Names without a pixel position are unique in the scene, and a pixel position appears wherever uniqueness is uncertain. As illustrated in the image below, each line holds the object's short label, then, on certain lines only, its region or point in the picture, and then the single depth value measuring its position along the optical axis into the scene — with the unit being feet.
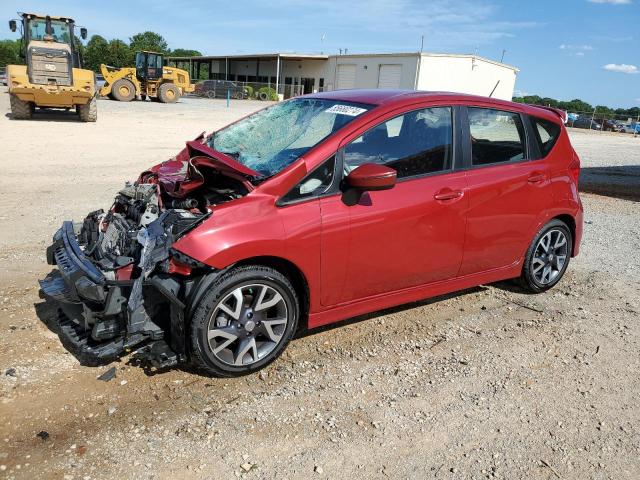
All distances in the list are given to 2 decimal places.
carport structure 168.45
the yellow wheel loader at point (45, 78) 58.90
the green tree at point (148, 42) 327.43
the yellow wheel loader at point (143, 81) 102.22
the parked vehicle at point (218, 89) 151.64
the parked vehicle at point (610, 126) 139.54
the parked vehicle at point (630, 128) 135.64
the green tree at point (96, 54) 239.71
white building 130.82
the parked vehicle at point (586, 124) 141.90
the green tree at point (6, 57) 197.88
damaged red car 10.48
